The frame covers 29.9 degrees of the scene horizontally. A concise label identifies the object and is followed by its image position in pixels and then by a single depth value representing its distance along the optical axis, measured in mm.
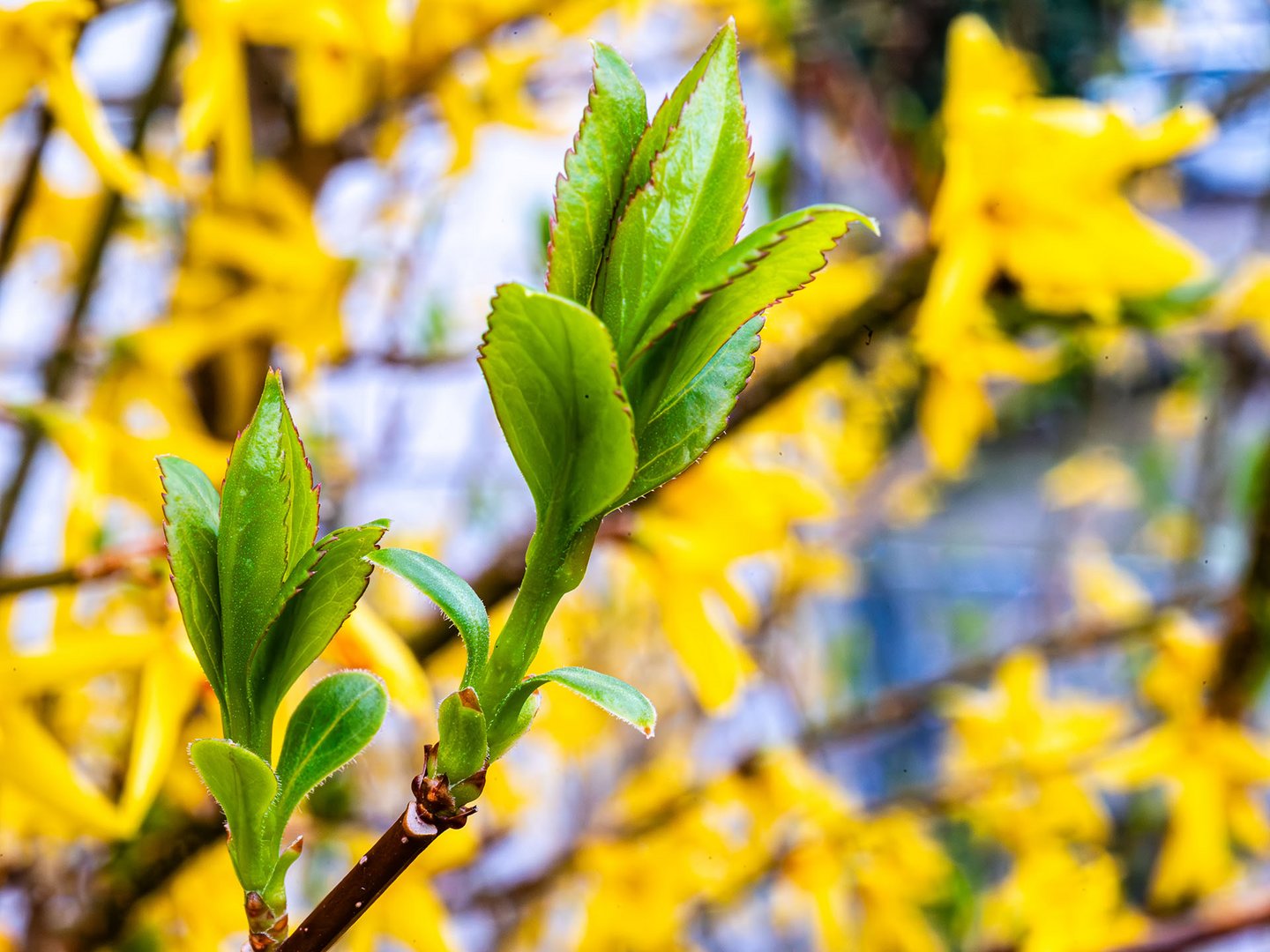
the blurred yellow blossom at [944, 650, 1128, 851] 799
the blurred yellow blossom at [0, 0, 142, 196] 258
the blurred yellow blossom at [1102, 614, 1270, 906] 658
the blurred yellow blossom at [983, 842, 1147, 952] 693
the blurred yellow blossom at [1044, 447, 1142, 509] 1727
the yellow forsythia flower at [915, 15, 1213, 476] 297
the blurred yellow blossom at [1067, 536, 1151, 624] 951
